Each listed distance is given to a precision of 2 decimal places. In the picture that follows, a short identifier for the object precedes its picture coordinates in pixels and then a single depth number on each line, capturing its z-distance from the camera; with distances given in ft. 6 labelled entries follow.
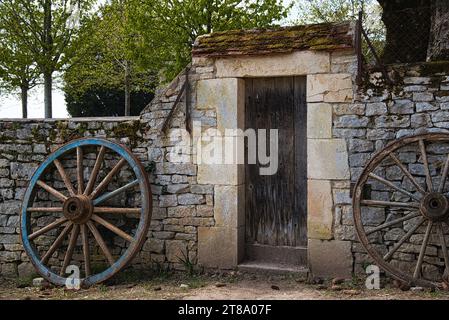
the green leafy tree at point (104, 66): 44.65
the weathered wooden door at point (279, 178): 18.12
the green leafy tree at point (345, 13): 45.65
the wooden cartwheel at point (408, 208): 15.44
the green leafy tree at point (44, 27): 41.91
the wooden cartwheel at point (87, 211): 18.03
